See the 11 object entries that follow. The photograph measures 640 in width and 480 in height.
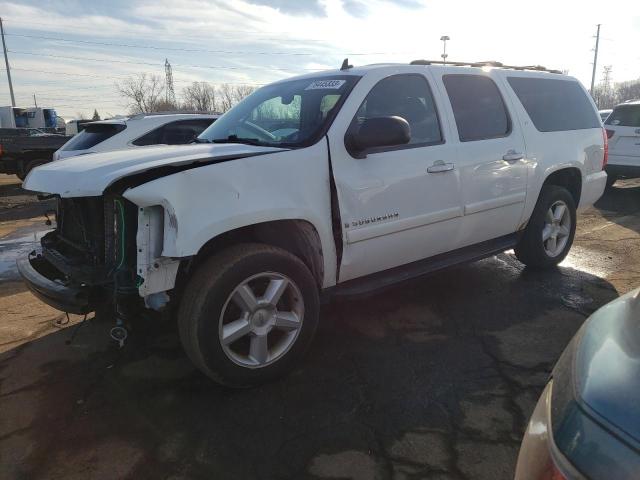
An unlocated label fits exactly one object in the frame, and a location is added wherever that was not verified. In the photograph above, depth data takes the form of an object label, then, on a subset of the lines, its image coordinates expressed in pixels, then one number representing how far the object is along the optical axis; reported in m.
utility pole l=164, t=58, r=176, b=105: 59.31
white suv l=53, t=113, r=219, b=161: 6.80
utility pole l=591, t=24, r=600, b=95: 60.97
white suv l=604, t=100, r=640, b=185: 8.91
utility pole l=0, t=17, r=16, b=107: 46.83
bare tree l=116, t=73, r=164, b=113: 53.47
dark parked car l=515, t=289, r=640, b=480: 0.97
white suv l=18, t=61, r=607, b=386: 2.59
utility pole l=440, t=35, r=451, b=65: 48.56
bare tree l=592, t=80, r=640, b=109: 73.03
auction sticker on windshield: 3.44
